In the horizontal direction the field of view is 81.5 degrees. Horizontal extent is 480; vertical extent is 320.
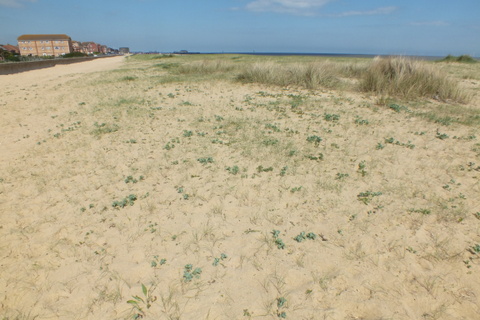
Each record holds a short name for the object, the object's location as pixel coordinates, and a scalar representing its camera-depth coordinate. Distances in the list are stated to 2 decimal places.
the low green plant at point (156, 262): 2.96
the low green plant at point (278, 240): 3.19
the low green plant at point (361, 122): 7.20
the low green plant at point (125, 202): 3.99
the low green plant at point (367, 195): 4.02
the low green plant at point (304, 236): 3.30
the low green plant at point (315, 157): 5.31
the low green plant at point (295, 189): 4.26
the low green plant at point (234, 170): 4.83
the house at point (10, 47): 104.10
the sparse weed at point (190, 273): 2.79
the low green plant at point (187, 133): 6.57
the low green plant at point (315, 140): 6.04
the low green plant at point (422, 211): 3.65
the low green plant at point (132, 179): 4.62
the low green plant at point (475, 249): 3.03
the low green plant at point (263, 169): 4.87
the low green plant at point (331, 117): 7.54
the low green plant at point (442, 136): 6.16
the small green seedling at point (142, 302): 2.47
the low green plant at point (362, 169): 4.74
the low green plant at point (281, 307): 2.42
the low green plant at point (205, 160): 5.22
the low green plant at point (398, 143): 5.76
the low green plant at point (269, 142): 5.99
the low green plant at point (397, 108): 8.39
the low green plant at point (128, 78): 15.32
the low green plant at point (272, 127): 6.84
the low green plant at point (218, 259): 2.97
